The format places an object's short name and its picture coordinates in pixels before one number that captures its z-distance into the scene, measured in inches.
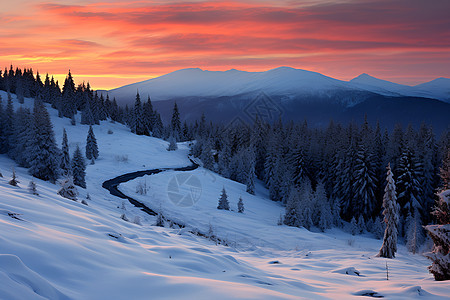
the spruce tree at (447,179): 899.7
